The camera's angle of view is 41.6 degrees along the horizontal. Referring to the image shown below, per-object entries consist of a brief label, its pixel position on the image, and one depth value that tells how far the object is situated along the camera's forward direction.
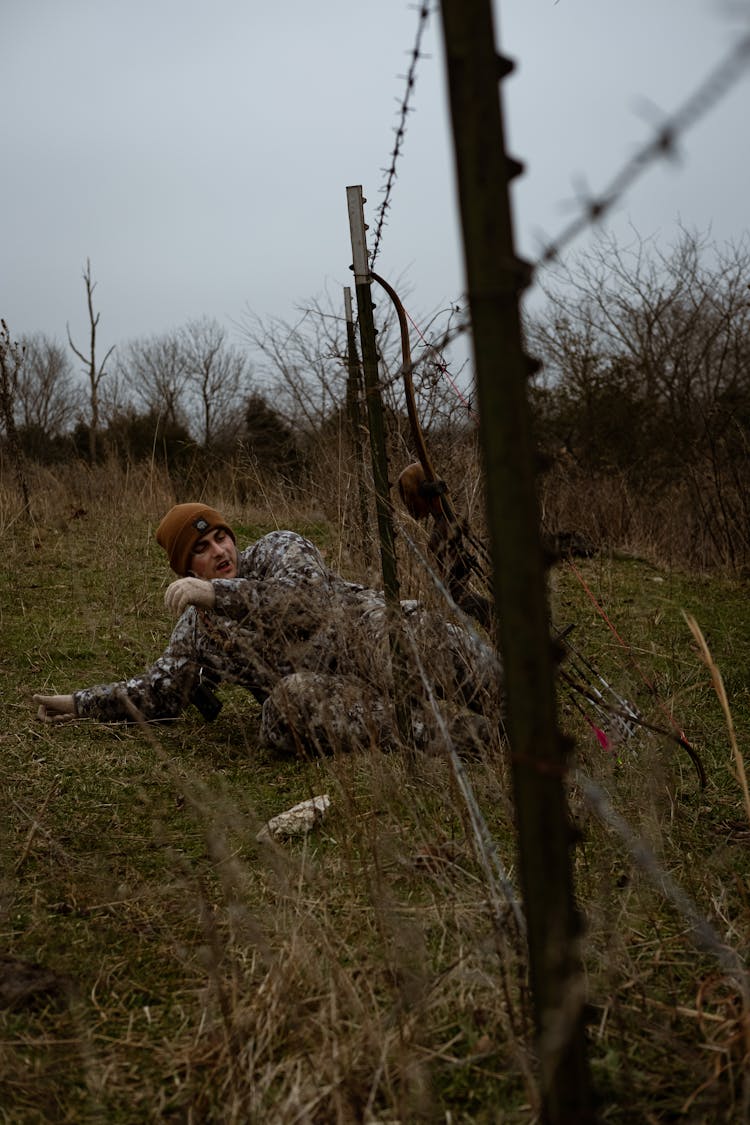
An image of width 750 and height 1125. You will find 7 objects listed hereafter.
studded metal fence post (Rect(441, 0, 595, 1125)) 1.04
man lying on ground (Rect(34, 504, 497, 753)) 2.54
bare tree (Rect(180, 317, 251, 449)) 24.83
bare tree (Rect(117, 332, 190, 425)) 25.70
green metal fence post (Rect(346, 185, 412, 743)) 3.00
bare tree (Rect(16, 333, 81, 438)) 31.72
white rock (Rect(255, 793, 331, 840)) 2.67
